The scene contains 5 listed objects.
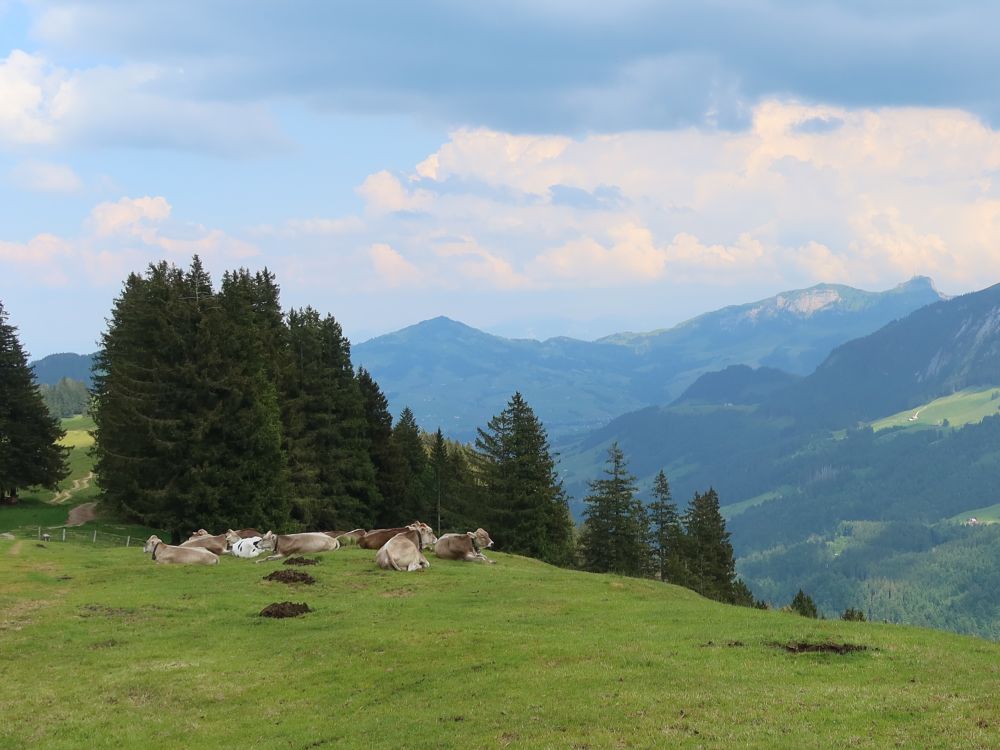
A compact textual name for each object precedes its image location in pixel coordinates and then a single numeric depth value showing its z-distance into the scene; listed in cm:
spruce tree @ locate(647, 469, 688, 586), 8894
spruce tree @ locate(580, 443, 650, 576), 7650
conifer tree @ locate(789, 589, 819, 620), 9492
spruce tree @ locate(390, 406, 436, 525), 7962
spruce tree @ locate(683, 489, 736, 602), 9062
